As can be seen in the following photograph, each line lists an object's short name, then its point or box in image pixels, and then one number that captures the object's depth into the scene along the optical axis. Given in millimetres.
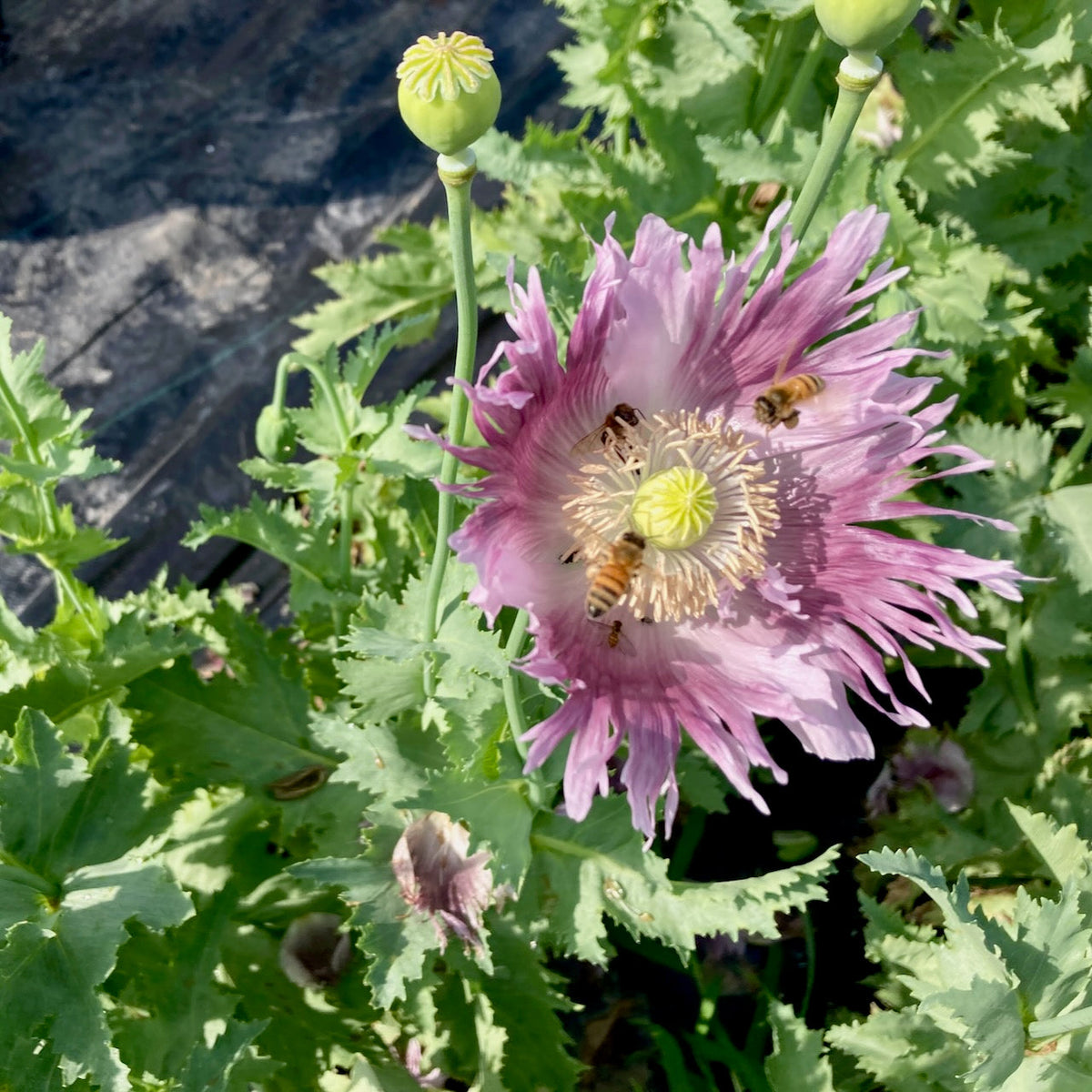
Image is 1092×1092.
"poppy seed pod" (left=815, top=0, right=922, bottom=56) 171
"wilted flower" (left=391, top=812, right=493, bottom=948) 237
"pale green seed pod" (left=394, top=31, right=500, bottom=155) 170
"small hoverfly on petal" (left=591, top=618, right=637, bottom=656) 215
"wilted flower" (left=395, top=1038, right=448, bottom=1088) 287
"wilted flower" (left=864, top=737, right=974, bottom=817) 328
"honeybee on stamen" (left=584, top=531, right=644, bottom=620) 199
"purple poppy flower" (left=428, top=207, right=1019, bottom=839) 196
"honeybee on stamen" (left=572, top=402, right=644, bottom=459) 227
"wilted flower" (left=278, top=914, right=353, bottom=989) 277
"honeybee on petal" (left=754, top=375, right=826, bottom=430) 214
